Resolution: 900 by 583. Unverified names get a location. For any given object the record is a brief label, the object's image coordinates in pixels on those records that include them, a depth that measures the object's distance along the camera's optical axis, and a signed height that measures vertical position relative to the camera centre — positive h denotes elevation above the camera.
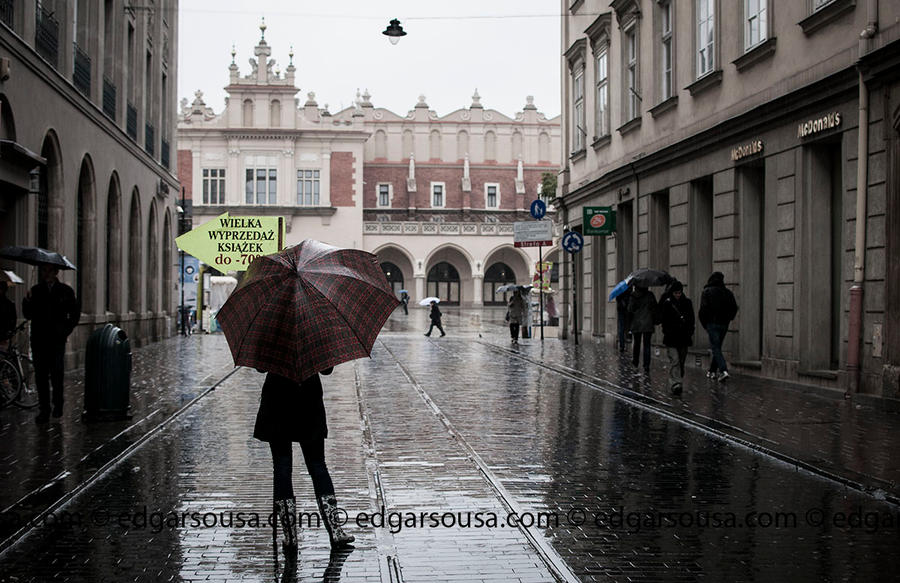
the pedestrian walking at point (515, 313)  28.38 -0.75
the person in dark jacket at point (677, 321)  14.48 -0.48
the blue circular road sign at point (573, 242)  26.50 +1.24
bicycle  11.80 -1.15
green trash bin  11.19 -1.06
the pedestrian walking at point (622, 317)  22.58 -0.68
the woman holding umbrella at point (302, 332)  5.43 -0.25
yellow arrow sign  12.95 +0.60
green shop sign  25.27 +1.74
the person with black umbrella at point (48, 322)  11.06 -0.42
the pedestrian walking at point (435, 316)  33.75 -1.00
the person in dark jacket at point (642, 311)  15.94 -0.37
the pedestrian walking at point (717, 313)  16.11 -0.40
